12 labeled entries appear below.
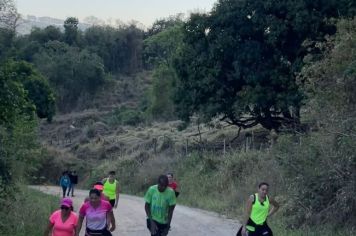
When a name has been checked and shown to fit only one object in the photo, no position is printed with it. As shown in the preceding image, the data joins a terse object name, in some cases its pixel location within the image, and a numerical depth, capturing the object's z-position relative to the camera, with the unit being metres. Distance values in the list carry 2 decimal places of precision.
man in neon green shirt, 14.41
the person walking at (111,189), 19.86
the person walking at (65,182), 37.50
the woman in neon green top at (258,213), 13.96
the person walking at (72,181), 39.59
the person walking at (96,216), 12.12
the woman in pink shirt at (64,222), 11.28
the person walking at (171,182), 19.05
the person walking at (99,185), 16.95
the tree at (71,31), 92.51
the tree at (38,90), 50.44
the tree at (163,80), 64.06
